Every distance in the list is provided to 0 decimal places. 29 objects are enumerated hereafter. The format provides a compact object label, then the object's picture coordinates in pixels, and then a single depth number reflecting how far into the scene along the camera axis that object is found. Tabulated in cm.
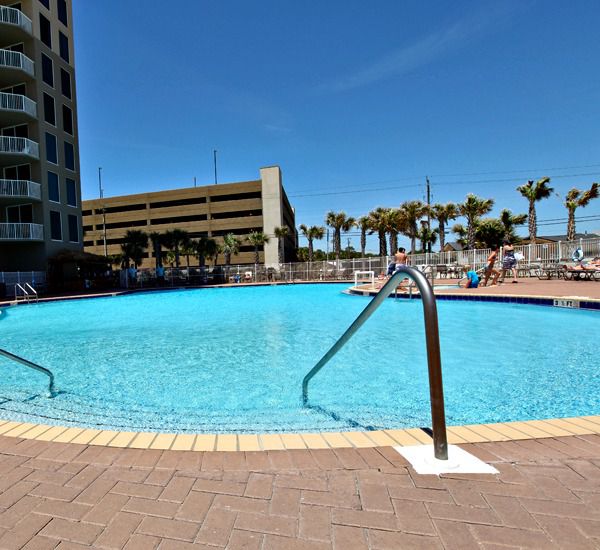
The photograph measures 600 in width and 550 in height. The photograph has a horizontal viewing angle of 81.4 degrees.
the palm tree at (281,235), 4547
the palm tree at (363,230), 3994
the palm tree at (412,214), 3544
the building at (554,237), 5558
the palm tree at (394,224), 3556
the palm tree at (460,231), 4690
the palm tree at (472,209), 3161
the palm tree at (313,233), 4772
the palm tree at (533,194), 2719
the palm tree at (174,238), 3173
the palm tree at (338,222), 4272
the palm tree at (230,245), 3975
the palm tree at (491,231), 3528
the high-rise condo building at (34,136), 1948
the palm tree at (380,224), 3609
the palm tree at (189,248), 3446
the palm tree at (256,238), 4003
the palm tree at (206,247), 3600
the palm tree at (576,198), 2762
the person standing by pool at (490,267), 1413
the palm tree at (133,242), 3005
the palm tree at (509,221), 3531
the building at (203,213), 4853
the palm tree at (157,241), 3033
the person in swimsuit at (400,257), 1293
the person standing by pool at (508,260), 1502
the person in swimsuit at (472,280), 1432
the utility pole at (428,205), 3706
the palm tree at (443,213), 3650
